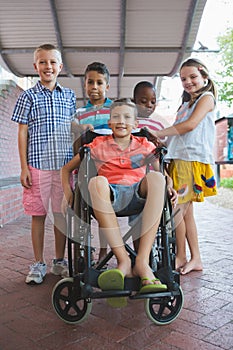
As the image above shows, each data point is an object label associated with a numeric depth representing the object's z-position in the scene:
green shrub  10.63
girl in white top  2.67
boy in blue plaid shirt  2.57
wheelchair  1.81
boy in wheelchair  1.85
